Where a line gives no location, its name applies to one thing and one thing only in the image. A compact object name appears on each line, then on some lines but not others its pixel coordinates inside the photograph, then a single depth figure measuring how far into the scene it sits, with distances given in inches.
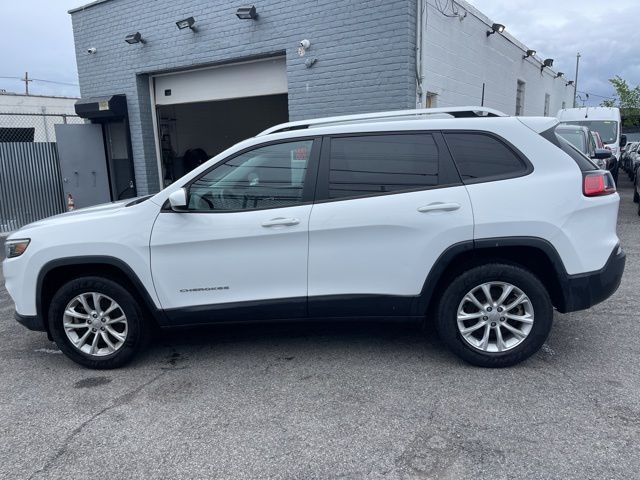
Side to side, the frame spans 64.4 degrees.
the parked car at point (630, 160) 718.0
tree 1408.7
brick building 310.5
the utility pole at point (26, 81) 1890.4
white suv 144.9
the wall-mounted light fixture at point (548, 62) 694.5
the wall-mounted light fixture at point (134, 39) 410.3
